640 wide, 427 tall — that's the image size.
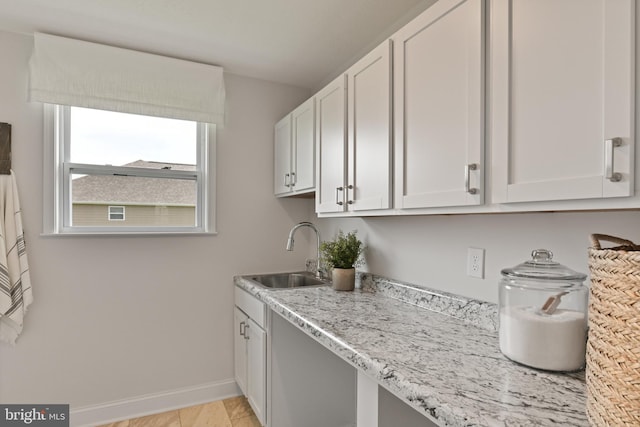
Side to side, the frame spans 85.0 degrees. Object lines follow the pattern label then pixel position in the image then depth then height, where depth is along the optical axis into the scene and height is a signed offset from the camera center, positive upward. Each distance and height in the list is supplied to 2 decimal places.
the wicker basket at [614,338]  0.60 -0.23
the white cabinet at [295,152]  2.18 +0.40
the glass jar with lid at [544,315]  0.92 -0.28
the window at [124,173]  2.17 +0.25
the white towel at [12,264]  1.93 -0.30
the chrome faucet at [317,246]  2.27 -0.22
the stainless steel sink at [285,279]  2.54 -0.50
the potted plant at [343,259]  2.02 -0.28
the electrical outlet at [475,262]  1.41 -0.20
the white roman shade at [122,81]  2.02 +0.82
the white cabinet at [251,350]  1.94 -0.86
